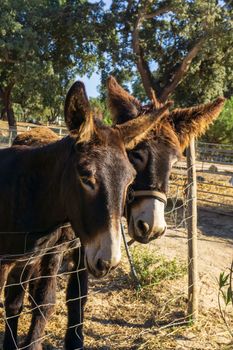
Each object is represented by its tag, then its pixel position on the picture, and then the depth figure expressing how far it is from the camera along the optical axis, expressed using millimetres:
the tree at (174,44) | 18547
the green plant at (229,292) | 2934
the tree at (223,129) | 26641
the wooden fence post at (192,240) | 4293
